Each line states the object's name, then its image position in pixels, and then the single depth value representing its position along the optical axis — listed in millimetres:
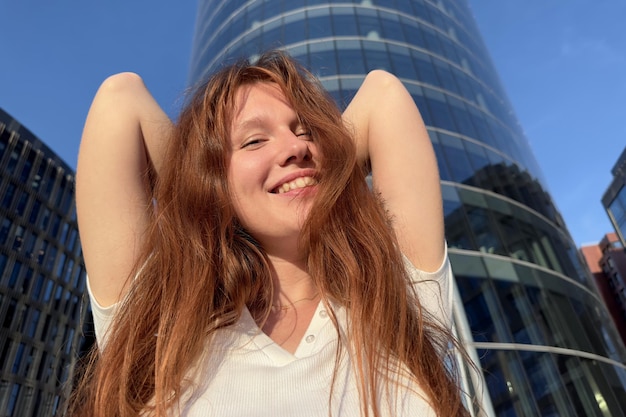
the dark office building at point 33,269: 31438
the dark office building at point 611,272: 45812
